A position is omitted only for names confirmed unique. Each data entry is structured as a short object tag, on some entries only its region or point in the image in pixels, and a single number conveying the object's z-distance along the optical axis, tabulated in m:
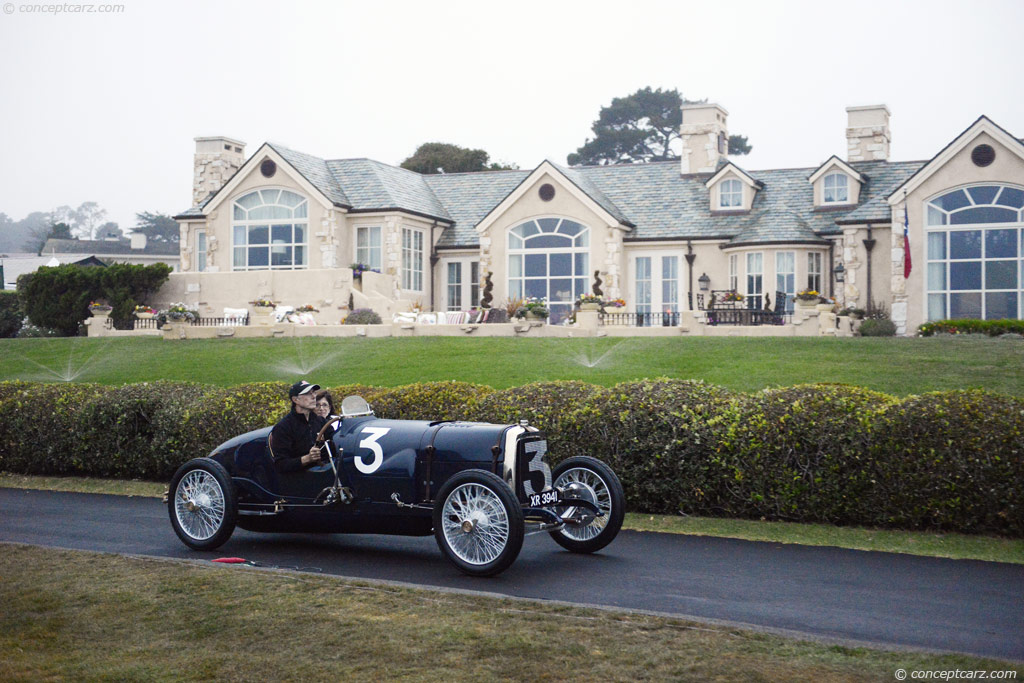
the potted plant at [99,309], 32.78
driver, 9.17
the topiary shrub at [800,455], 10.00
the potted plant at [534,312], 27.62
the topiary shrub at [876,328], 29.25
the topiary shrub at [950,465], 9.41
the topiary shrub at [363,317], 31.89
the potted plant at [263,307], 31.09
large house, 31.11
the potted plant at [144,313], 33.62
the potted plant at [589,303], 28.11
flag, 30.90
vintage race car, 8.07
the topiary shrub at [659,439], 10.63
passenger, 9.31
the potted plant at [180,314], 30.19
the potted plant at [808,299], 28.92
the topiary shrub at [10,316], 37.25
